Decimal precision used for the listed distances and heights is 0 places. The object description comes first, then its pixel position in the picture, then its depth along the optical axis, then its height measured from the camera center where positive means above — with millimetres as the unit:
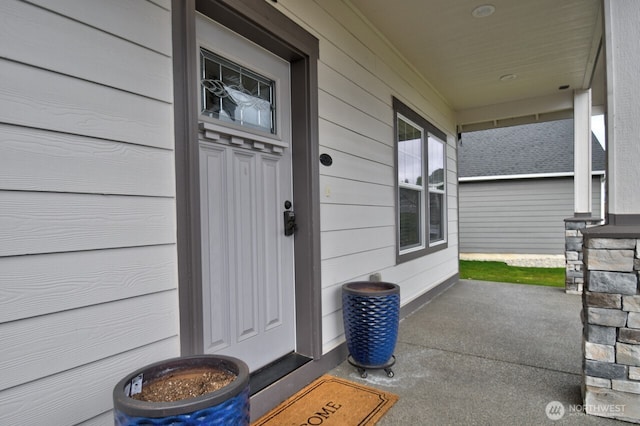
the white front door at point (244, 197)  1941 +83
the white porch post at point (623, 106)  2037 +555
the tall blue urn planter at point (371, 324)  2410 -788
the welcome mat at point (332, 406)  1939 -1145
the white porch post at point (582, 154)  5105 +711
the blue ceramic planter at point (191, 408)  983 -552
